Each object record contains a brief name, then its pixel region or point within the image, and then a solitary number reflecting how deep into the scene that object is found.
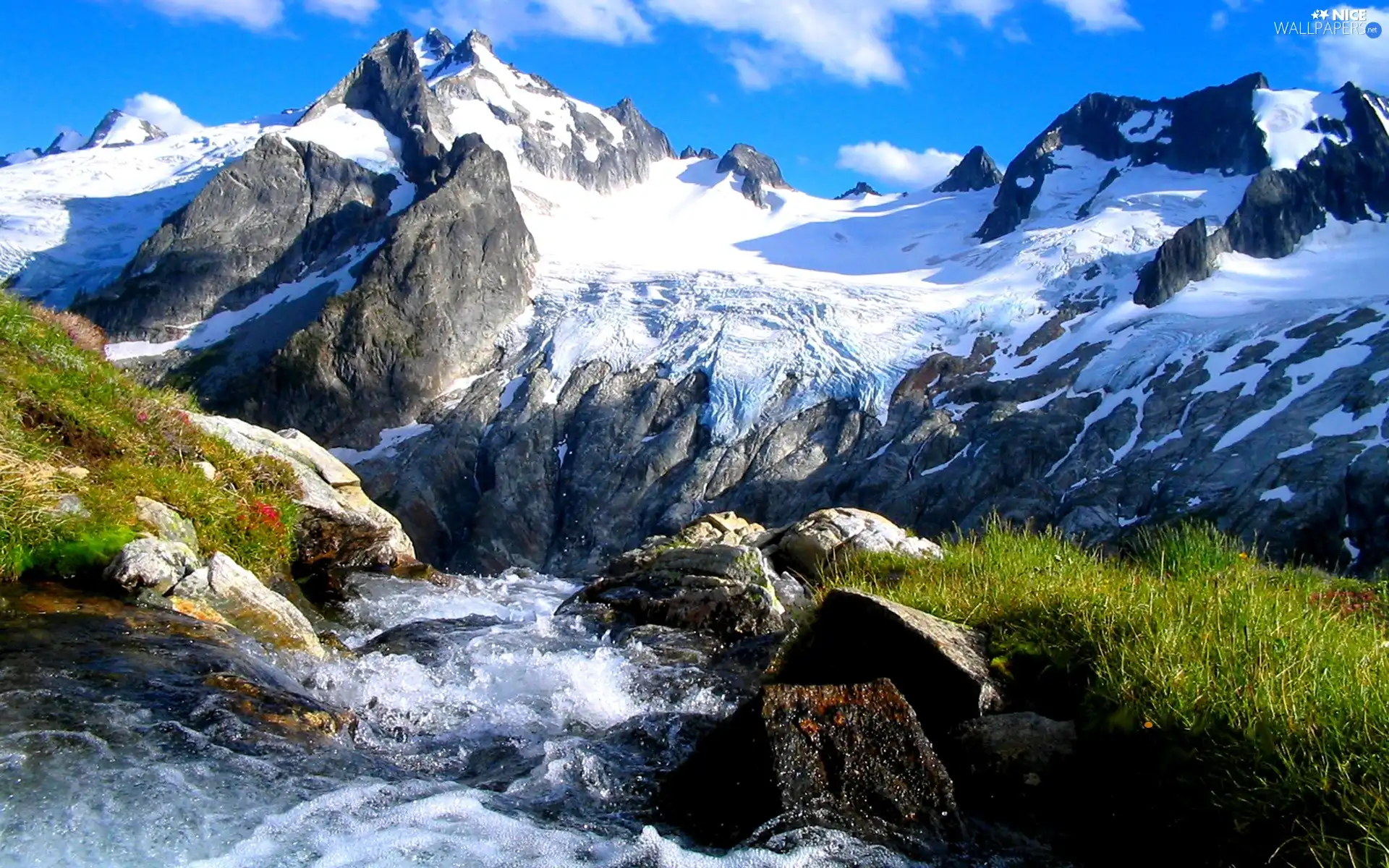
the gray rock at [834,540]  14.89
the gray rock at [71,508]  8.44
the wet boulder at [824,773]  5.64
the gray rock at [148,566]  8.37
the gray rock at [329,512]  14.91
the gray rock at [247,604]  8.88
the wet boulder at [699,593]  11.75
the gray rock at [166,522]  9.49
